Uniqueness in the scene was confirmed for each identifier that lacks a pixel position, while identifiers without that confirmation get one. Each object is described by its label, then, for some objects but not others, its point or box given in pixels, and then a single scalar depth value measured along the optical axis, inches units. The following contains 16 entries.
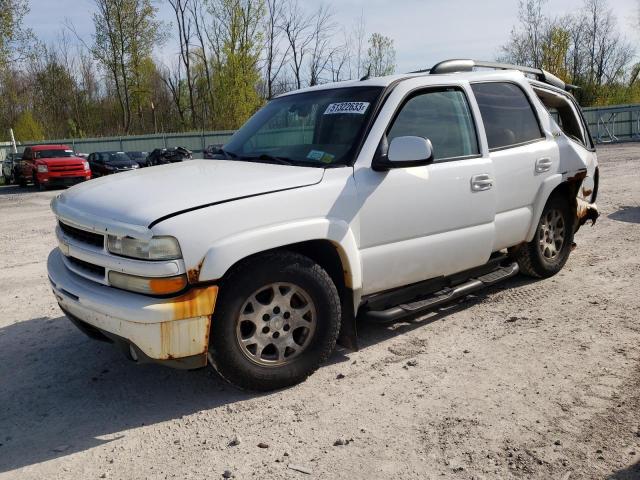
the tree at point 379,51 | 1926.7
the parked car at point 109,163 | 905.5
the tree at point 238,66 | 1590.8
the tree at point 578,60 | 1539.1
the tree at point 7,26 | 1234.6
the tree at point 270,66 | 1787.6
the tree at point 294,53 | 1814.7
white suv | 114.9
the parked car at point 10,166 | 923.4
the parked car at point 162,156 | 893.1
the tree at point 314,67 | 1789.4
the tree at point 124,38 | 1638.8
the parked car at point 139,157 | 1016.8
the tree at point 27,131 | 1584.6
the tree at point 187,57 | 1779.0
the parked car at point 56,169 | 761.0
